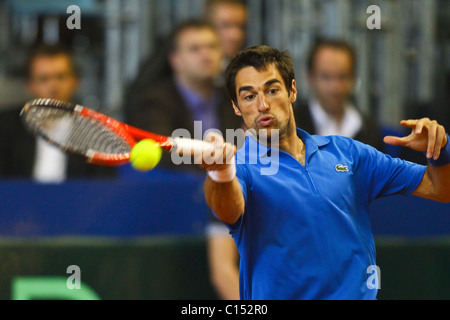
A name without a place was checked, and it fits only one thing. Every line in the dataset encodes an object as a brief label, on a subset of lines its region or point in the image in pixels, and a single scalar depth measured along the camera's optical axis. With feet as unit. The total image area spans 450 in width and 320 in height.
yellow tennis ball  16.38
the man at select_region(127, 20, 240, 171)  31.50
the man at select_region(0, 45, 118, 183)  33.60
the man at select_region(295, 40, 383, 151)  28.30
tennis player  17.78
